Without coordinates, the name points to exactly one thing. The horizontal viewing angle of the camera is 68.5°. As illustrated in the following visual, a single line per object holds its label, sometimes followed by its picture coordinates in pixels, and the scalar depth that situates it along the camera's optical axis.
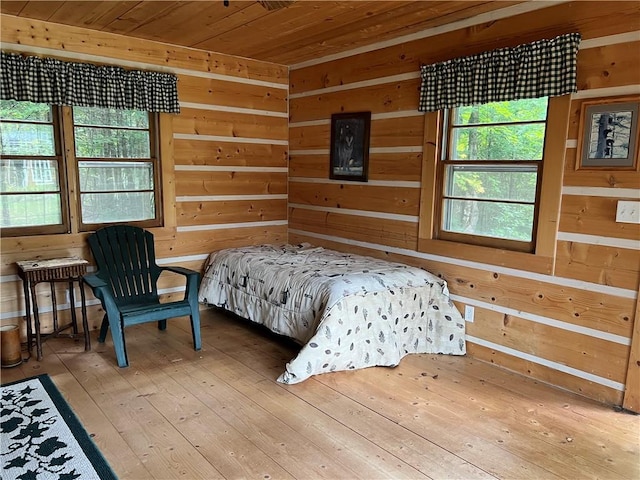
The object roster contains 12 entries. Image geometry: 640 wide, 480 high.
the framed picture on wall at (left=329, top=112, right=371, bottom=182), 4.11
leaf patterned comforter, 3.04
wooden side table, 3.27
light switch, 2.58
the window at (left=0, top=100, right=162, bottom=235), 3.48
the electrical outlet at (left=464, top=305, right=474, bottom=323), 3.45
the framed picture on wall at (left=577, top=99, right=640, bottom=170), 2.56
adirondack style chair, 3.21
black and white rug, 2.09
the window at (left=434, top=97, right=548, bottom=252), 3.05
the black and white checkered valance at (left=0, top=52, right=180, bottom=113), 3.31
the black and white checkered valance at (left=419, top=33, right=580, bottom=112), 2.76
